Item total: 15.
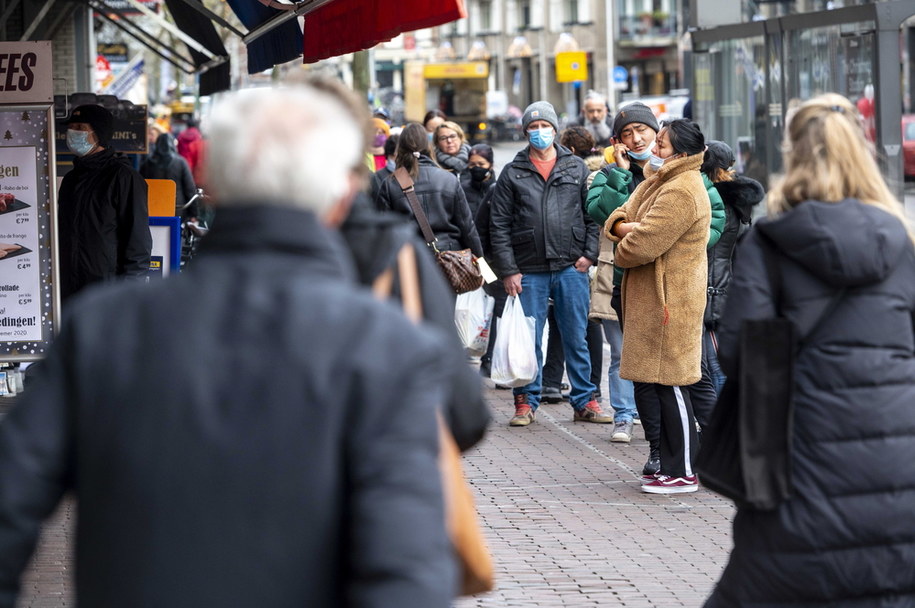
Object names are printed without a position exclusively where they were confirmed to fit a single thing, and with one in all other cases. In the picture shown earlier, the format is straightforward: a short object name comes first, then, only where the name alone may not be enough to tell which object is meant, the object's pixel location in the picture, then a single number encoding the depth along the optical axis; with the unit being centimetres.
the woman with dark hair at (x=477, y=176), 2161
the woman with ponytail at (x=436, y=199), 1671
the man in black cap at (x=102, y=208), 1571
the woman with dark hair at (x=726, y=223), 1502
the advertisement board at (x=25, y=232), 1601
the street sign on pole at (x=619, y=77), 10278
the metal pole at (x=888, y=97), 2243
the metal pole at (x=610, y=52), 10078
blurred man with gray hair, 408
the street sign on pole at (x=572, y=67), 7238
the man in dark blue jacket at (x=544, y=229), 1752
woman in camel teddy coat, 1329
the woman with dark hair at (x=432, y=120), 2736
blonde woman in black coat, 677
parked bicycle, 3091
